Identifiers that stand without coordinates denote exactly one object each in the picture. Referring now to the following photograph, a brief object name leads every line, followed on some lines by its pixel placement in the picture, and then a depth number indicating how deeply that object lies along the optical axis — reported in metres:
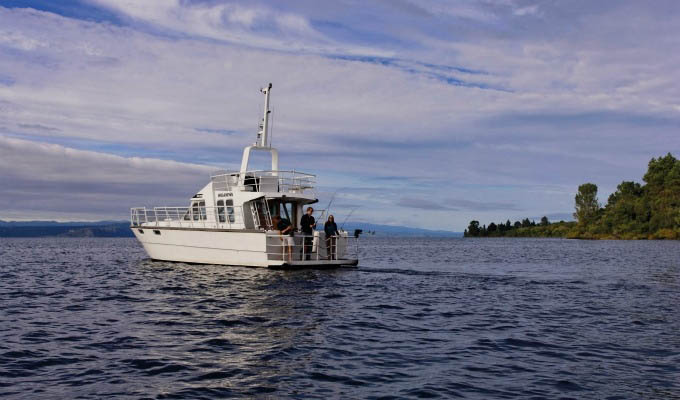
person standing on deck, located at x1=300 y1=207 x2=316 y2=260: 28.19
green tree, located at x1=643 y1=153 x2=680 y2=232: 127.75
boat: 27.17
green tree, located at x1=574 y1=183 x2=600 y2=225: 170.00
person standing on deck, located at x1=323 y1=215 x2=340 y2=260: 28.66
